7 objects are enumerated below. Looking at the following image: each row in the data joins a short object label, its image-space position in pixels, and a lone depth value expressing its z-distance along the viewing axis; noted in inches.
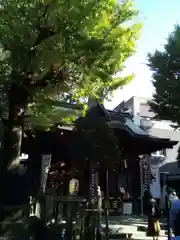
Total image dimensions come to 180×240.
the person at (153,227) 235.9
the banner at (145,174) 421.0
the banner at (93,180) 357.6
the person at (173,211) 137.6
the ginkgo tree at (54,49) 194.8
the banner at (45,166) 350.8
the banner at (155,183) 534.9
